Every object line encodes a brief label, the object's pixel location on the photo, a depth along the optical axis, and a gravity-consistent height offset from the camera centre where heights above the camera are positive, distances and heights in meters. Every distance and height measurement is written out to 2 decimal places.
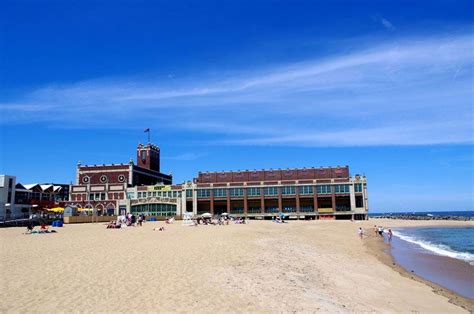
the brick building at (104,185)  102.00 +5.47
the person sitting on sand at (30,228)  36.75 -1.97
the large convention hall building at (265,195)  92.31 +2.03
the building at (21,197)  86.19 +2.55
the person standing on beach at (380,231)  53.59 -4.21
